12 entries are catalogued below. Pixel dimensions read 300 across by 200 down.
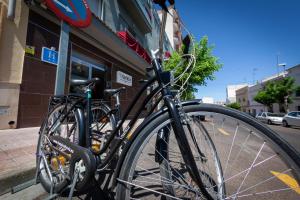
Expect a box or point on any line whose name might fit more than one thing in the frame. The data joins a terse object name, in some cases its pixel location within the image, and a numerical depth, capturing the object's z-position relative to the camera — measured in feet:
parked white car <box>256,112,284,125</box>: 63.79
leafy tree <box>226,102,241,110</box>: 199.50
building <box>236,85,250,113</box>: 194.70
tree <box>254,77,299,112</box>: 84.79
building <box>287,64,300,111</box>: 100.01
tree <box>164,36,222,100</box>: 42.99
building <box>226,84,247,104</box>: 294.76
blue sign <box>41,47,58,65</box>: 16.92
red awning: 29.17
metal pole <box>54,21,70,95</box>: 9.80
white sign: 32.12
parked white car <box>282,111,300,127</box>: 50.46
